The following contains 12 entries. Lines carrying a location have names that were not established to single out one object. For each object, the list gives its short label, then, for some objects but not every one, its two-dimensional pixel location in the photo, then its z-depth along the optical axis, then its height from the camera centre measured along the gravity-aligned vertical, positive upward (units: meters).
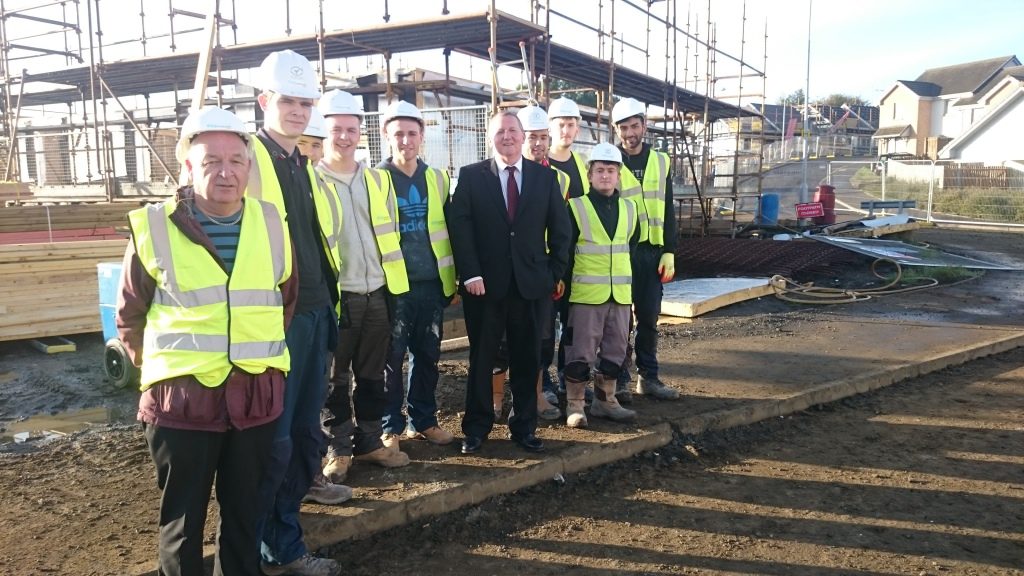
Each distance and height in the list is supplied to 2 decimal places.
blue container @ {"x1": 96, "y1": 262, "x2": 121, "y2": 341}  6.73 -0.83
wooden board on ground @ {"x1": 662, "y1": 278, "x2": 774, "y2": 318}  9.66 -1.34
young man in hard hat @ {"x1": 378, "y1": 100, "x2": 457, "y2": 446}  4.37 -0.37
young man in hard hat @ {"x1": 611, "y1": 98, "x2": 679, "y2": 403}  5.60 -0.20
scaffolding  11.73 +2.44
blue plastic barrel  22.02 -0.39
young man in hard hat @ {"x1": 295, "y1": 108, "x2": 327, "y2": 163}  4.08 +0.31
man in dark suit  4.47 -0.38
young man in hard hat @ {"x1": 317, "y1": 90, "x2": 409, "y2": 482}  4.01 -0.43
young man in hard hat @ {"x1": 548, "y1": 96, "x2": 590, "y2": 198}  5.37 +0.37
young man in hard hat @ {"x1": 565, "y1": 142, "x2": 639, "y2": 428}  5.05 -0.51
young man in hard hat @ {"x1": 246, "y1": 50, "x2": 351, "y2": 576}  3.22 -0.45
